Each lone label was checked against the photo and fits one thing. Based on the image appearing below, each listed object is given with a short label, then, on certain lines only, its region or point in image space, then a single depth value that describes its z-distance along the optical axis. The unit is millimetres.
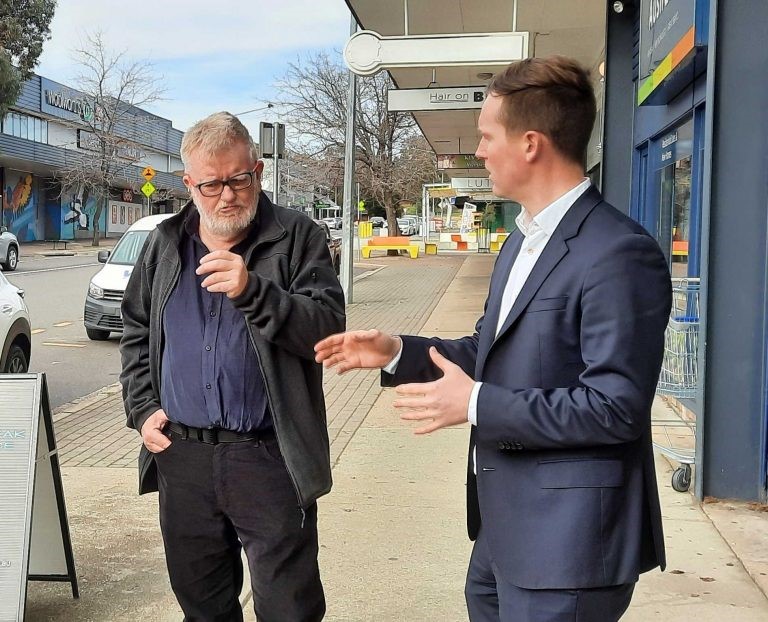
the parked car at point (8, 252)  26078
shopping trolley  5246
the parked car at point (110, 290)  12125
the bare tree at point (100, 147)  47969
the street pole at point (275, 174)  13212
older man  2752
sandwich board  3447
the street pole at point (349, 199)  17219
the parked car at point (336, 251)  25245
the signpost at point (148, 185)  34634
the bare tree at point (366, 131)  36375
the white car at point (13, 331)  7570
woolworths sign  48375
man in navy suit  1883
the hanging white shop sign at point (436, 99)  12492
